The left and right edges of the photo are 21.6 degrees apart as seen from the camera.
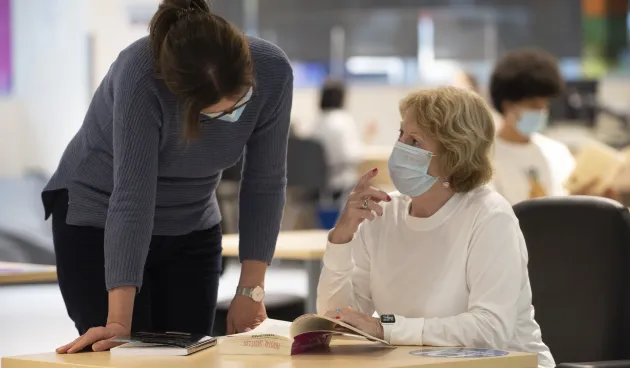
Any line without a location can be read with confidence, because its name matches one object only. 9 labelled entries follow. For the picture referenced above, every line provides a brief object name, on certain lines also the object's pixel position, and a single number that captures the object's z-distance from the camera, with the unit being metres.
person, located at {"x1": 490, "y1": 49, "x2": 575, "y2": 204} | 5.19
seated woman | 3.45
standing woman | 3.38
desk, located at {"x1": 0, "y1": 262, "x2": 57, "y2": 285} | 4.25
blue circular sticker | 3.17
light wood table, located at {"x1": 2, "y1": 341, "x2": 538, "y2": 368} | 3.08
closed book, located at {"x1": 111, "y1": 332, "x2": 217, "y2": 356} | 3.20
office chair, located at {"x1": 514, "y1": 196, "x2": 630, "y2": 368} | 3.85
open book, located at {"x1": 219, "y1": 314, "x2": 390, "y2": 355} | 3.23
